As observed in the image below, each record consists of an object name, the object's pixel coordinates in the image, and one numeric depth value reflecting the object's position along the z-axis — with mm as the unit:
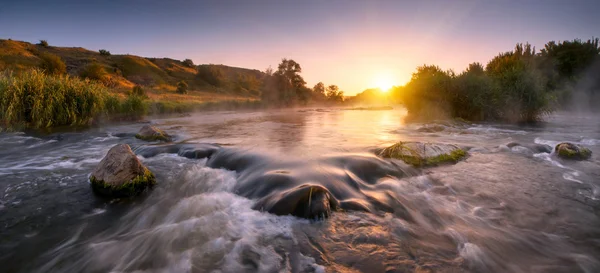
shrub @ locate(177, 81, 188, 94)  39781
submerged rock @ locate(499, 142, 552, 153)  8250
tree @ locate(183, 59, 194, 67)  77375
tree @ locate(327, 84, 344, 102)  59406
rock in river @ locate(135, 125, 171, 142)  10523
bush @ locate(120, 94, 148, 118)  17412
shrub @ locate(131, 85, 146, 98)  26734
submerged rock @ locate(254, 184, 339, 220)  3891
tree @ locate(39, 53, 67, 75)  33344
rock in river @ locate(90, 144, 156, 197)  4871
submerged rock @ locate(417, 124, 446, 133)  13459
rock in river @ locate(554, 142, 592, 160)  7543
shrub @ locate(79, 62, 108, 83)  33625
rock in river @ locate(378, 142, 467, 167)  6938
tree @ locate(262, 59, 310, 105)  44250
